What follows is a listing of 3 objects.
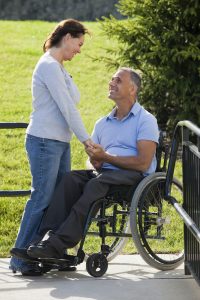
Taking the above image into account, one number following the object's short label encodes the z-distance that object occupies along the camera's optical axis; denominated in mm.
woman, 8882
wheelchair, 8790
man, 8721
